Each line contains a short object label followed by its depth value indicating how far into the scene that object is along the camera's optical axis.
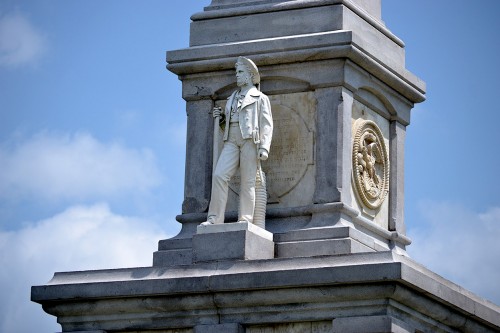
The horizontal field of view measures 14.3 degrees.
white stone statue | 27.84
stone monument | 26.59
